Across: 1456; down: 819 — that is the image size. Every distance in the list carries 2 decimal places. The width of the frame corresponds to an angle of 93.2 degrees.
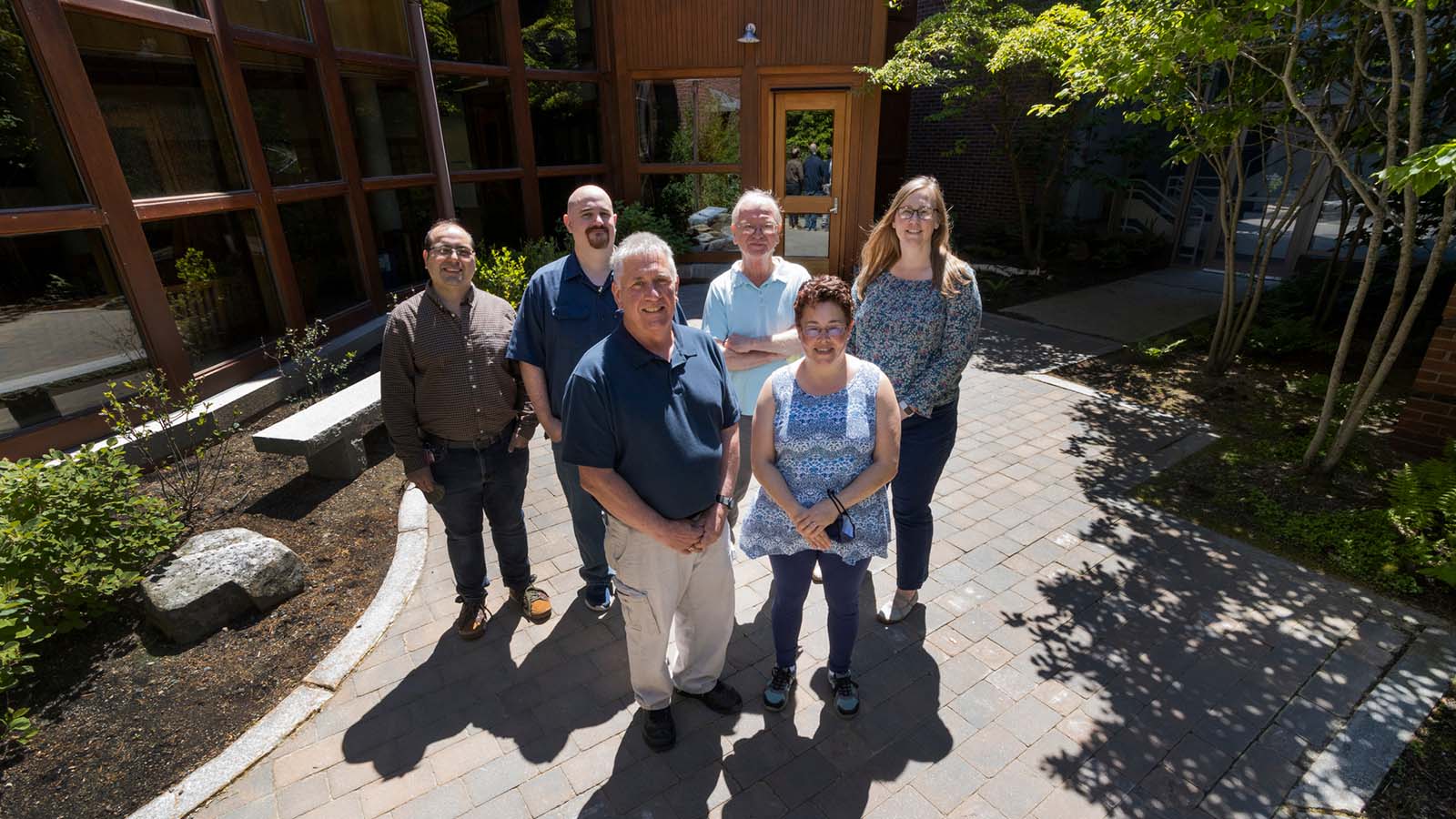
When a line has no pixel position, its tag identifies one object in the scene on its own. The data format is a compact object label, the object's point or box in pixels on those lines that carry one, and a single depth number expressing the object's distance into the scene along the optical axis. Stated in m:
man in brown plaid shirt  3.08
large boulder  3.39
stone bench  4.49
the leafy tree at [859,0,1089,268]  8.30
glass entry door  10.22
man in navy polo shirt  2.43
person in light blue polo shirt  3.43
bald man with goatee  3.17
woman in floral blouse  3.13
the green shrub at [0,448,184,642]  3.09
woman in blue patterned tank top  2.59
